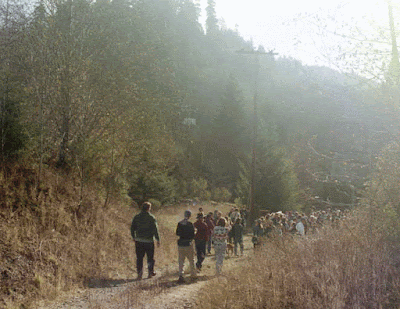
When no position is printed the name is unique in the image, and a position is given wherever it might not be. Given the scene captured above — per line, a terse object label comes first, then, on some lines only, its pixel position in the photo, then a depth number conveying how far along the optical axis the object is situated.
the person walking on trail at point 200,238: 11.84
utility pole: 25.40
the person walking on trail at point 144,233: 9.76
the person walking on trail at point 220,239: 11.38
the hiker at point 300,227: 14.47
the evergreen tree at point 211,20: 115.19
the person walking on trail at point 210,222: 13.70
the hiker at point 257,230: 15.26
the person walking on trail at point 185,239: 10.18
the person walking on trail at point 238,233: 15.65
